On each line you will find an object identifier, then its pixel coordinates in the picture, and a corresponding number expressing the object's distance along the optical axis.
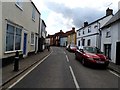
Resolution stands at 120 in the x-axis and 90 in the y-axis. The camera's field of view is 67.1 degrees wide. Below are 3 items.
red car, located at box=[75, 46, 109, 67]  6.89
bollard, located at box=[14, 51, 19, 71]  5.18
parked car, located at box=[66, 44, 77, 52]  18.07
